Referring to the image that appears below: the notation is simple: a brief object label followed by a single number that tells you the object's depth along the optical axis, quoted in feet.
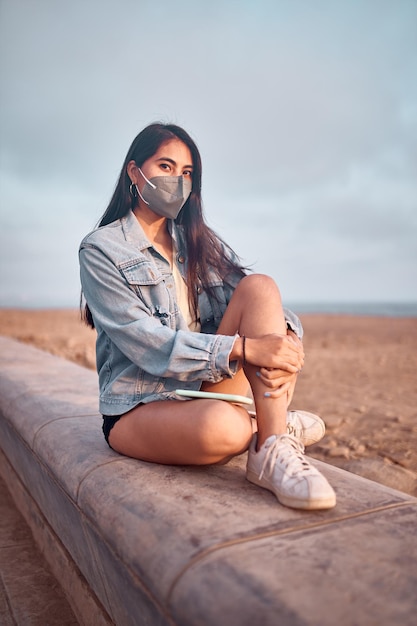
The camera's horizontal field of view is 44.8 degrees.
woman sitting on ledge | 5.57
